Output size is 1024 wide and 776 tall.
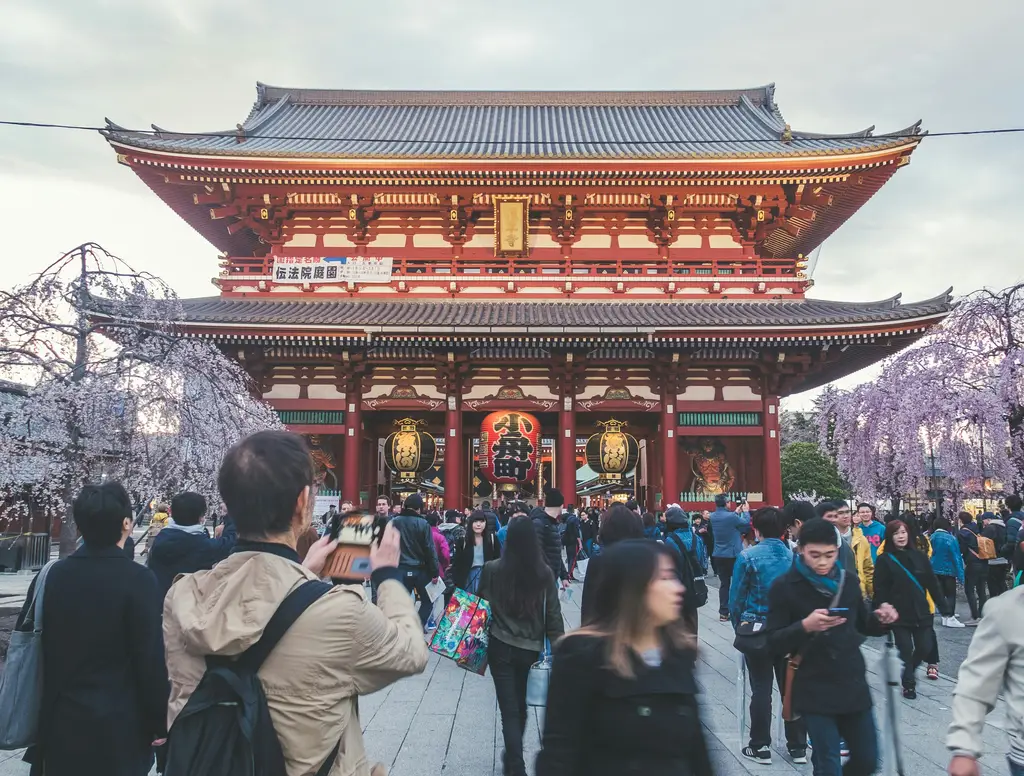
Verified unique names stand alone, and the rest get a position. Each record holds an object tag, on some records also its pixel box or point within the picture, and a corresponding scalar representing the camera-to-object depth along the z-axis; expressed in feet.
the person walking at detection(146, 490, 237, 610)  16.22
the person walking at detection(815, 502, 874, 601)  16.89
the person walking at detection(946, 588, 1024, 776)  8.57
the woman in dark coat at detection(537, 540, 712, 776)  7.23
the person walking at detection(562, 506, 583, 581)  42.86
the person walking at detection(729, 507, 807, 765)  16.76
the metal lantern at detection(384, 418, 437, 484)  56.70
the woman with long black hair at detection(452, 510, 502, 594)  27.32
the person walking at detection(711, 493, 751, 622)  35.68
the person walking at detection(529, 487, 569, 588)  25.25
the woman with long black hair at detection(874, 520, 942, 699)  21.15
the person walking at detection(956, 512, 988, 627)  35.83
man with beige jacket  5.96
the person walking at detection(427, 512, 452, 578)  31.37
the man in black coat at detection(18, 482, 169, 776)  9.91
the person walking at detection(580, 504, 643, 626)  17.13
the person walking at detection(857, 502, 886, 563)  28.71
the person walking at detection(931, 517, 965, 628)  31.14
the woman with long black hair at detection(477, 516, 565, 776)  15.29
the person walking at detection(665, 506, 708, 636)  16.94
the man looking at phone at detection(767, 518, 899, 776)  11.82
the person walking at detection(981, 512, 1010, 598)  35.70
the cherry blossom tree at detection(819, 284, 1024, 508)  43.88
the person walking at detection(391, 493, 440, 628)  26.32
